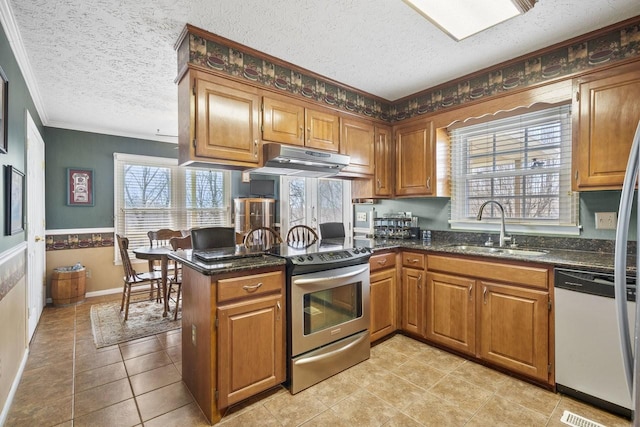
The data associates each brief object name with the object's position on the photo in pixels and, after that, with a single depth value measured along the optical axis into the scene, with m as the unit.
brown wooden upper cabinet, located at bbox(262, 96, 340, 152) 2.65
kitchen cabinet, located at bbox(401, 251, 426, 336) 2.83
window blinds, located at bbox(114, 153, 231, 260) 4.81
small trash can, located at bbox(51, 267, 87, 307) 4.04
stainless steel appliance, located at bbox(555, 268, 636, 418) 1.83
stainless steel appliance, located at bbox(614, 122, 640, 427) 0.85
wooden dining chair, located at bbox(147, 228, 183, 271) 4.37
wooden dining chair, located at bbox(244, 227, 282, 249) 5.35
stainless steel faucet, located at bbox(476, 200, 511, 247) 2.74
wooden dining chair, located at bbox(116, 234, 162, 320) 3.50
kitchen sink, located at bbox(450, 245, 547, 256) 2.43
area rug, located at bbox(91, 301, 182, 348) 3.06
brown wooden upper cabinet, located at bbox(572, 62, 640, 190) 2.08
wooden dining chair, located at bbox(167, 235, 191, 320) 3.56
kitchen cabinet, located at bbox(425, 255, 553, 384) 2.13
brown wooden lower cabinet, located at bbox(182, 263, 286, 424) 1.82
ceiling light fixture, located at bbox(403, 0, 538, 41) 1.81
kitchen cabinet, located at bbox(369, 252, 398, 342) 2.76
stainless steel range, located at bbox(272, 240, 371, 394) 2.13
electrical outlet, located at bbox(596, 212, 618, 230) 2.29
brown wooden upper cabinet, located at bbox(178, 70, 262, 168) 2.25
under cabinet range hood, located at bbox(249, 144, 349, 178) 2.49
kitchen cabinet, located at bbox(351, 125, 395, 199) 3.47
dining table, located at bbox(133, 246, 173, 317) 3.46
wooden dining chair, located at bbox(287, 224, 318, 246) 2.92
